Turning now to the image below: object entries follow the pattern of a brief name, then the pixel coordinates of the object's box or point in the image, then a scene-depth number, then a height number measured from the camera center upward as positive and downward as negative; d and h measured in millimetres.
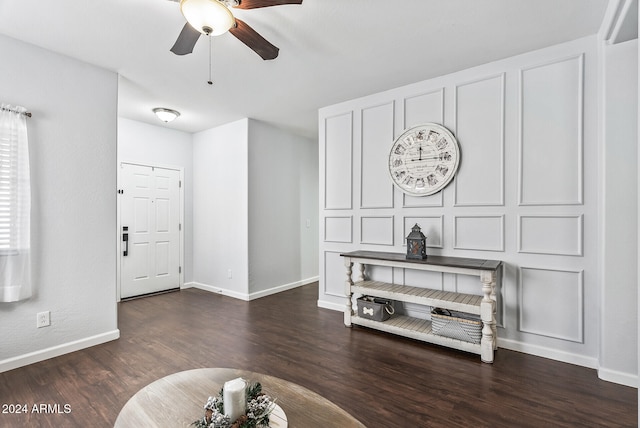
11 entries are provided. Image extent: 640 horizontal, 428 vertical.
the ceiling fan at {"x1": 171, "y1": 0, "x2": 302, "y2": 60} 1716 +1146
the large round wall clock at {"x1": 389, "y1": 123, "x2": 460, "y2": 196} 3170 +580
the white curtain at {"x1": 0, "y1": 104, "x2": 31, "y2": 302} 2418 +47
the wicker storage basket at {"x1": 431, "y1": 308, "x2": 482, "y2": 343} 2695 -1004
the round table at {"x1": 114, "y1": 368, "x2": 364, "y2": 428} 1222 -824
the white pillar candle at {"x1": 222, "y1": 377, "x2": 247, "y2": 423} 1123 -686
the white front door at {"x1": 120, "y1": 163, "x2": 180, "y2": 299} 4629 -269
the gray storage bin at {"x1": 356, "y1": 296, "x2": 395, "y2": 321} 3252 -1019
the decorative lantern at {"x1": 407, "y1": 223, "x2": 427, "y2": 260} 3059 -315
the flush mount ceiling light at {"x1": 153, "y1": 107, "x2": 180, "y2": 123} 4172 +1346
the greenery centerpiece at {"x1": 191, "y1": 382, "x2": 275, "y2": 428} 1081 -734
